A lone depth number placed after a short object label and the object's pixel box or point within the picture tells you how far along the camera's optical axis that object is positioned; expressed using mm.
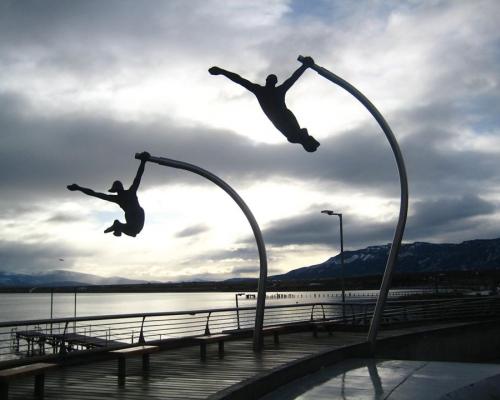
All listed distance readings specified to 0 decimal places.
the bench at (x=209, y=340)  11289
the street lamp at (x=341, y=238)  29567
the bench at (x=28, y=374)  6836
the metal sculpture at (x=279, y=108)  8391
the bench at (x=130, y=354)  8883
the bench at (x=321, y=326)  15549
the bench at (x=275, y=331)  13172
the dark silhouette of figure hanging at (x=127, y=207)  9492
